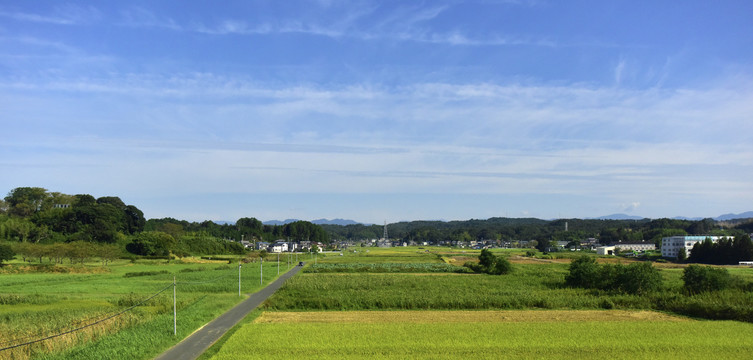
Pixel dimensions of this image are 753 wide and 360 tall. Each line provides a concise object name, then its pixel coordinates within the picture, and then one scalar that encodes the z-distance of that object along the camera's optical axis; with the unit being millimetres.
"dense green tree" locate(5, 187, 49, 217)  133375
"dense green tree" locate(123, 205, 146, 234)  129500
